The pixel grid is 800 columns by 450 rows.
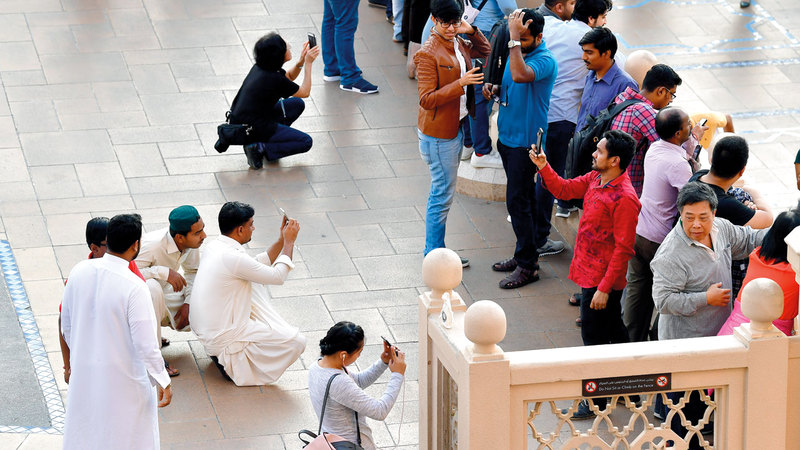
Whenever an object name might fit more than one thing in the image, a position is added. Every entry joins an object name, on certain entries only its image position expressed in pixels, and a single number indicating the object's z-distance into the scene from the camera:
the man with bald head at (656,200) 14.54
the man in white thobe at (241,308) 14.79
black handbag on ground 20.87
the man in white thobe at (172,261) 15.17
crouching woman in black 20.62
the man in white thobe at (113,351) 12.27
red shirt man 13.99
